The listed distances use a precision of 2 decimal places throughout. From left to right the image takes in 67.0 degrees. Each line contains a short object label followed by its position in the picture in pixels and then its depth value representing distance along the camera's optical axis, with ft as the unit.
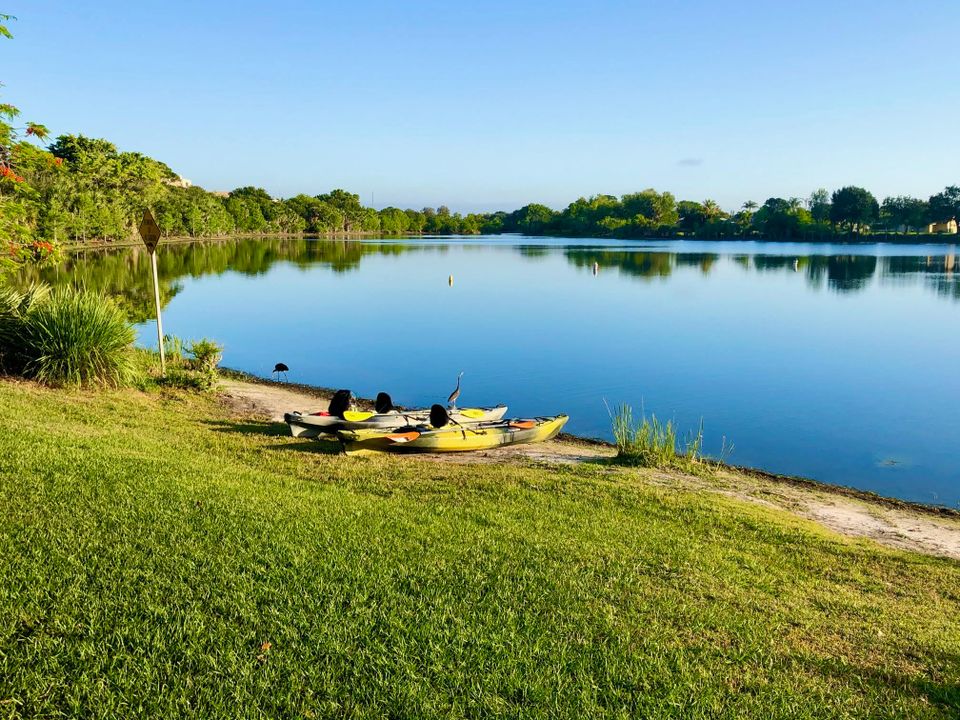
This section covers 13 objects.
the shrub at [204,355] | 56.65
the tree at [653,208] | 595.88
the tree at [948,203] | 442.50
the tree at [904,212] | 461.37
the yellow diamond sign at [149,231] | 49.21
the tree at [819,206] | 501.97
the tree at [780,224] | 483.51
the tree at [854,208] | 448.65
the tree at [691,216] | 568.41
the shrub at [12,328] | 44.55
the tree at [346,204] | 581.98
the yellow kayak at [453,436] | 37.12
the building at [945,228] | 454.72
